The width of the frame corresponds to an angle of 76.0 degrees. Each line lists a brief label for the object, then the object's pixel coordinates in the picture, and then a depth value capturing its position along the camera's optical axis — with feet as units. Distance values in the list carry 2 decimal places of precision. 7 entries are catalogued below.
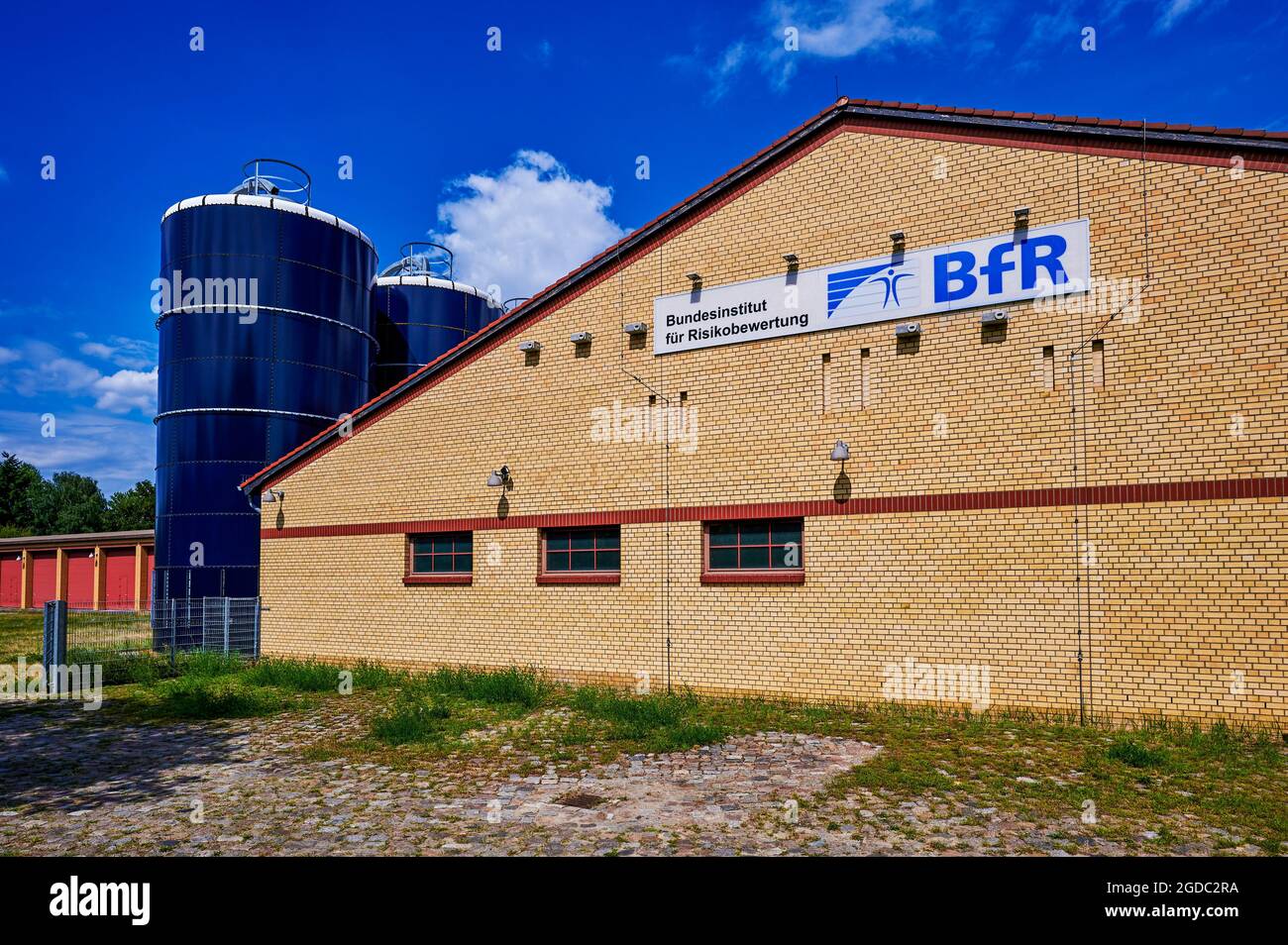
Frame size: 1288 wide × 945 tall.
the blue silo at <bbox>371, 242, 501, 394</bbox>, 84.58
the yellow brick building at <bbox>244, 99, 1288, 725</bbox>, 32.89
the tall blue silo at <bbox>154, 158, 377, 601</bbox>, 64.44
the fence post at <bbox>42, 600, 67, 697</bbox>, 52.31
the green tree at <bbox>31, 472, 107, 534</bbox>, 224.12
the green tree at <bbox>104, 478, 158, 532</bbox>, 222.48
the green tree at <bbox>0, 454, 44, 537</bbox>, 231.91
